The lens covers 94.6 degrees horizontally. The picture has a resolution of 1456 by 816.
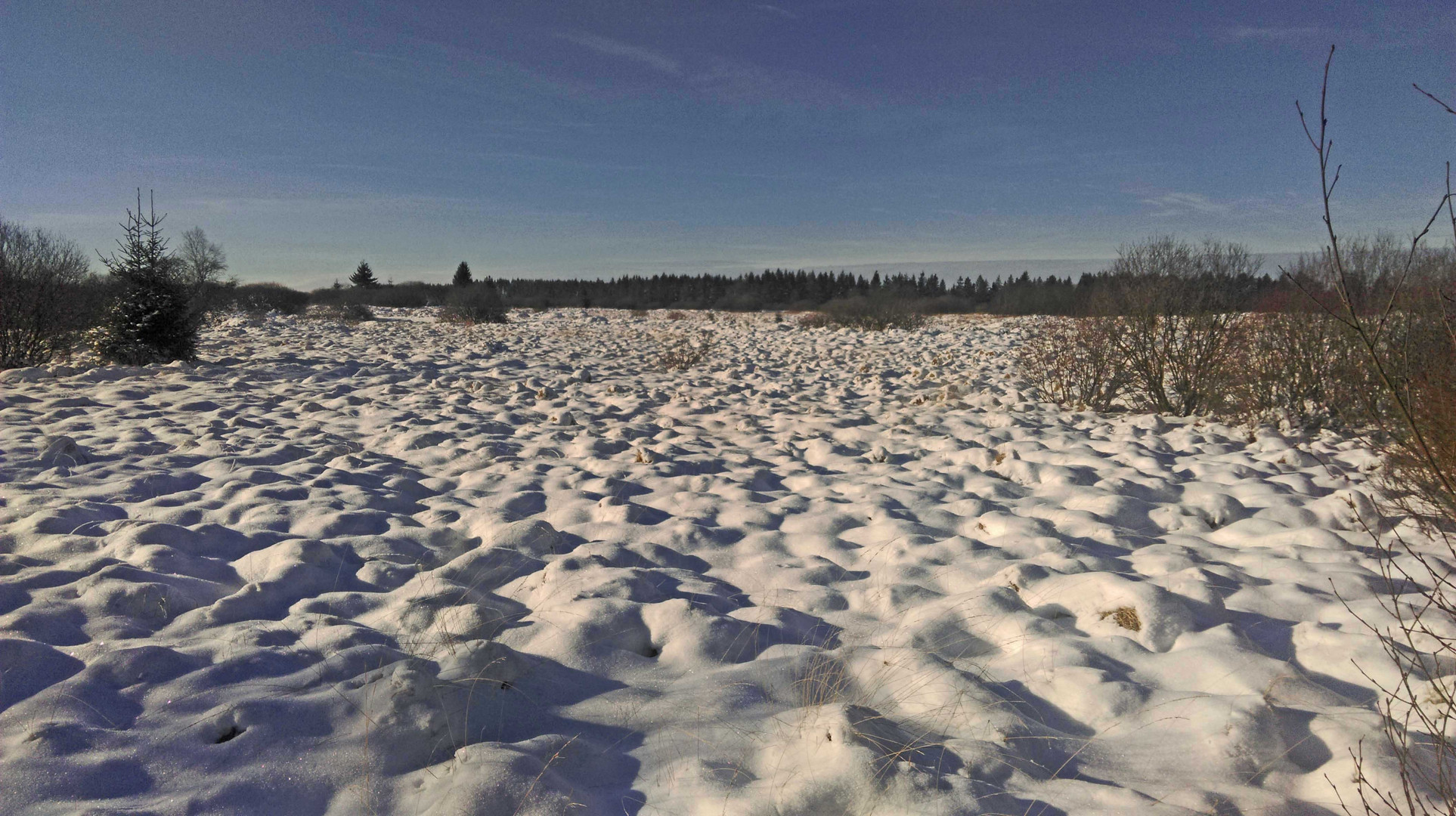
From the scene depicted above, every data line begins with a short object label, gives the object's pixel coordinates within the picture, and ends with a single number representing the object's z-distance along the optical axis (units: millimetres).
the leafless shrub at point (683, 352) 11844
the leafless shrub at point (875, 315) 22578
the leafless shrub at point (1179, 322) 6891
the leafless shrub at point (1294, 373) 6020
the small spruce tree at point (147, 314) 9406
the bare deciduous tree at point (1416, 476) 1838
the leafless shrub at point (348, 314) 23378
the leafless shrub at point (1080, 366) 7562
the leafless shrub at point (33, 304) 8672
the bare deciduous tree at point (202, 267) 20562
